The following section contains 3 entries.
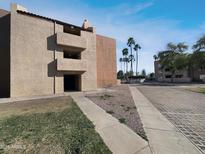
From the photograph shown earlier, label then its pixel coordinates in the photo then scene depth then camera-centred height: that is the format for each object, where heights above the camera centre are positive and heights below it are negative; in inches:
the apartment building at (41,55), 570.6 +109.4
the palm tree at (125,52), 2496.8 +453.8
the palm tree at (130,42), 2342.2 +593.6
